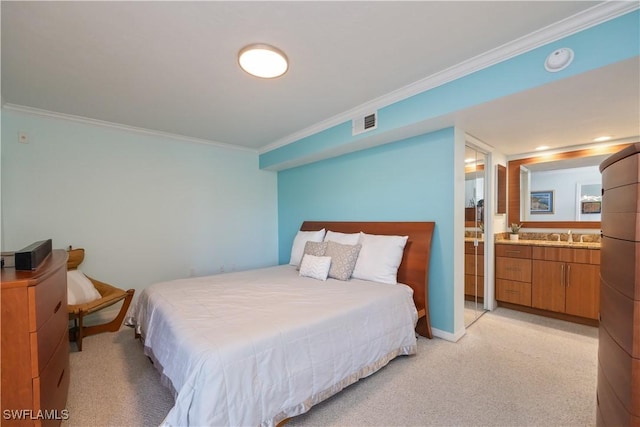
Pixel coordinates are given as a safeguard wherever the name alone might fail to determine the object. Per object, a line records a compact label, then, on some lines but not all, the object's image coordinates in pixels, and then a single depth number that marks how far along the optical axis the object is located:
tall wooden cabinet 0.82
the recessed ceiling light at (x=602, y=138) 2.94
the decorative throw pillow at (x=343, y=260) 2.70
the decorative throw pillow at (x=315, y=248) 2.98
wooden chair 2.44
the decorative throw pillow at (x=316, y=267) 2.75
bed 1.30
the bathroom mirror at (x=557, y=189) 3.27
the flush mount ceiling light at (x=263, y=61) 1.84
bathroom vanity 2.91
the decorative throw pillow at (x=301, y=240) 3.48
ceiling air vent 2.74
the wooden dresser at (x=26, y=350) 1.07
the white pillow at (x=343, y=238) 3.00
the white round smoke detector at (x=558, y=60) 1.65
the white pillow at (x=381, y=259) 2.62
